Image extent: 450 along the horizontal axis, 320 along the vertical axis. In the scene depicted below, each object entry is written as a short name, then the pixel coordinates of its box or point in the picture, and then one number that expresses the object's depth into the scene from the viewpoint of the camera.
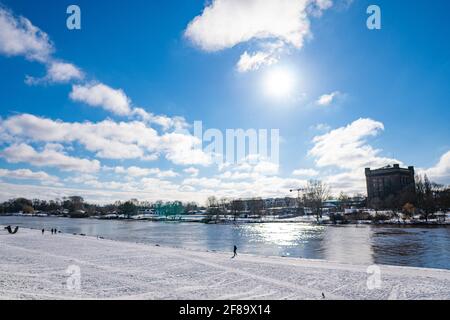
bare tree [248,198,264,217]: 155.70
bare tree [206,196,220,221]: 137.06
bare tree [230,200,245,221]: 144.75
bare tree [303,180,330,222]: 122.62
